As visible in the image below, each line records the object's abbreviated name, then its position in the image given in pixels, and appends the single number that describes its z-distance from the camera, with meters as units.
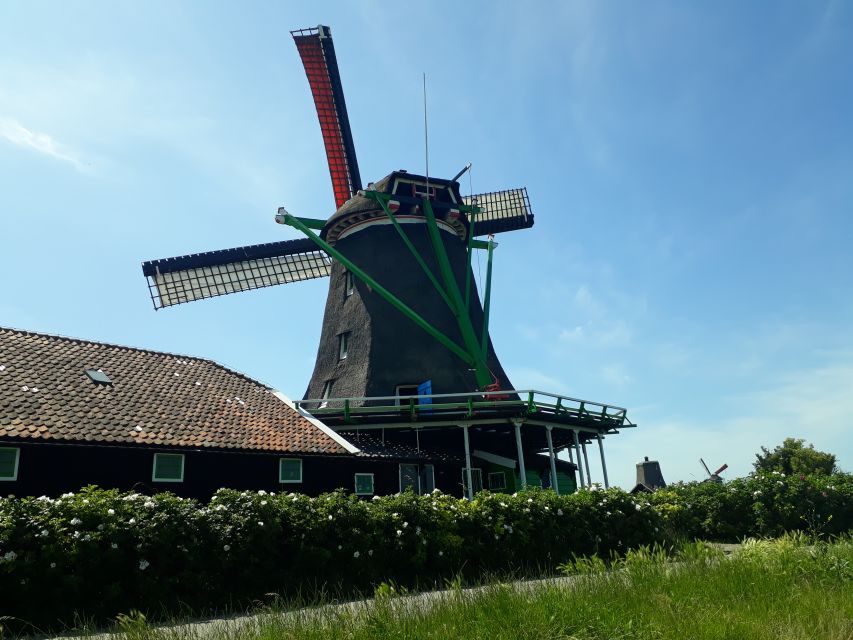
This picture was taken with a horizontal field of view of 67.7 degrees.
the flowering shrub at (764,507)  18.89
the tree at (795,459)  45.88
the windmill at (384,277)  25.23
